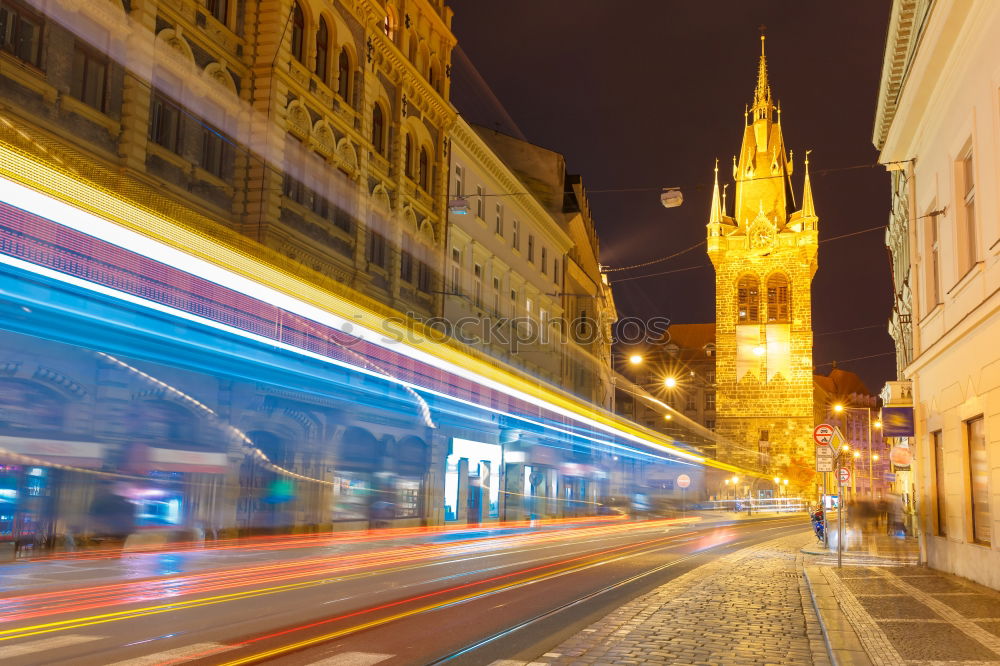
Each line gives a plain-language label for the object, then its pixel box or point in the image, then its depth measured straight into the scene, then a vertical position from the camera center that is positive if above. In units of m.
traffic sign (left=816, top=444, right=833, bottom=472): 20.56 +0.67
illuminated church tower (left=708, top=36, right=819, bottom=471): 92.19 +15.36
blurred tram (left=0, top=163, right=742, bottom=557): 11.21 +1.13
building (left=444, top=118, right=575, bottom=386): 38.94 +9.49
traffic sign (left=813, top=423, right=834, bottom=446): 20.84 +1.16
